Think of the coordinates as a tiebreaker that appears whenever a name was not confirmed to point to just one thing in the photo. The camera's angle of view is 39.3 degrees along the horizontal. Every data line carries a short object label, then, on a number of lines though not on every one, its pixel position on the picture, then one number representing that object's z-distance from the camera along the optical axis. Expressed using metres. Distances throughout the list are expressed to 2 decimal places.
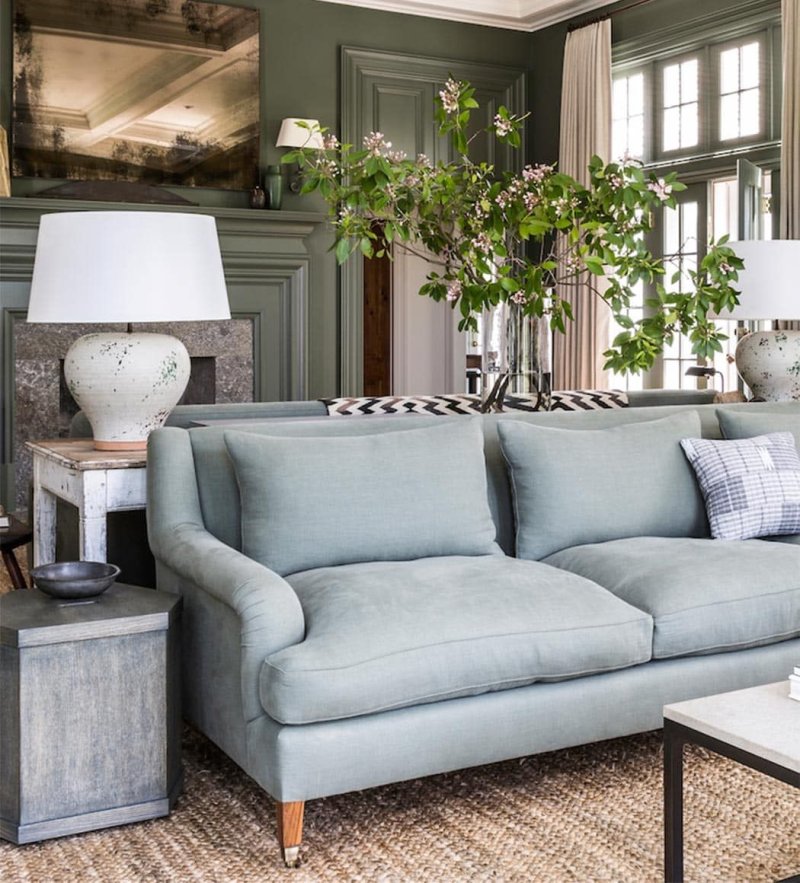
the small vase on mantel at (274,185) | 6.80
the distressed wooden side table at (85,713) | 2.16
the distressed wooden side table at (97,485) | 2.82
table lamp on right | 3.96
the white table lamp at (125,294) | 2.75
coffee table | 1.73
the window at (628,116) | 7.10
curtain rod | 6.95
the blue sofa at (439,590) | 2.18
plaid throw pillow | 3.09
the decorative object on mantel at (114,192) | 6.36
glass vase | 3.32
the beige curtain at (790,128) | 5.80
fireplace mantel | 6.09
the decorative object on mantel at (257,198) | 6.81
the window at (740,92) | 6.27
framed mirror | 6.33
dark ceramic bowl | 2.28
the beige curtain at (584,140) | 7.14
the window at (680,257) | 6.67
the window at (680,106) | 6.68
